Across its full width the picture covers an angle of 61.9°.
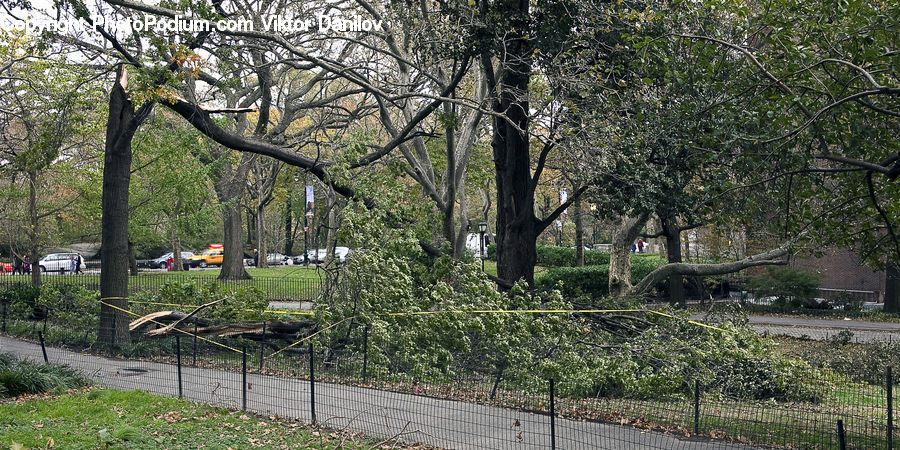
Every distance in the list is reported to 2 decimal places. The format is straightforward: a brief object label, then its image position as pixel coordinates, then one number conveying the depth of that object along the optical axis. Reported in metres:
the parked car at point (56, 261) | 51.03
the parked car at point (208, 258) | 62.28
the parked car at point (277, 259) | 67.09
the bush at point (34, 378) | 11.27
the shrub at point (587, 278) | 32.44
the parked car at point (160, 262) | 60.19
